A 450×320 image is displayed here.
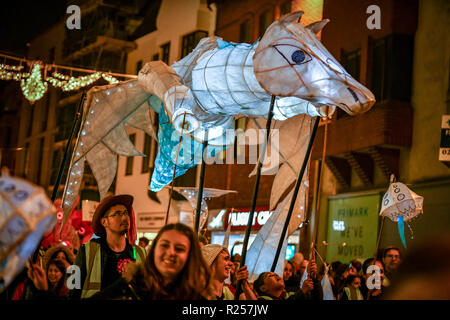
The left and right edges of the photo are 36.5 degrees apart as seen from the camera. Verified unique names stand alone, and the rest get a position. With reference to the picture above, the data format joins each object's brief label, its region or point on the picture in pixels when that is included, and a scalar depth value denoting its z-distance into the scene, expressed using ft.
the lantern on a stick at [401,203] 27.48
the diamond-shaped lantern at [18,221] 9.23
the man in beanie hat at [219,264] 17.58
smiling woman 11.50
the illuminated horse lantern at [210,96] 17.20
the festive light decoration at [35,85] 45.34
